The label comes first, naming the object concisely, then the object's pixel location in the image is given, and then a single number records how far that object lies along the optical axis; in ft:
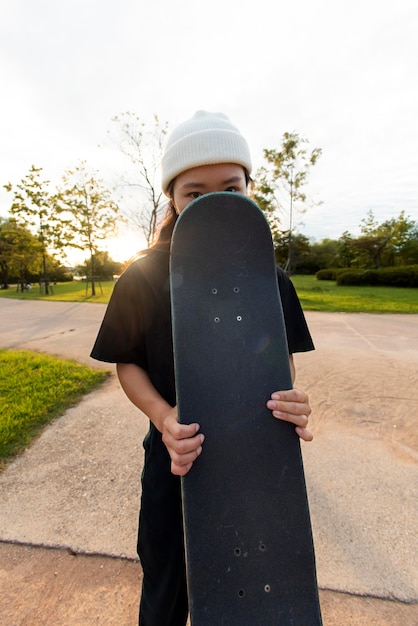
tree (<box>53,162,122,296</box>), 57.77
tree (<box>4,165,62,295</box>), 54.80
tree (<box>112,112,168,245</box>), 53.16
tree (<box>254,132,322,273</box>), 59.99
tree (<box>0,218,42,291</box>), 59.36
